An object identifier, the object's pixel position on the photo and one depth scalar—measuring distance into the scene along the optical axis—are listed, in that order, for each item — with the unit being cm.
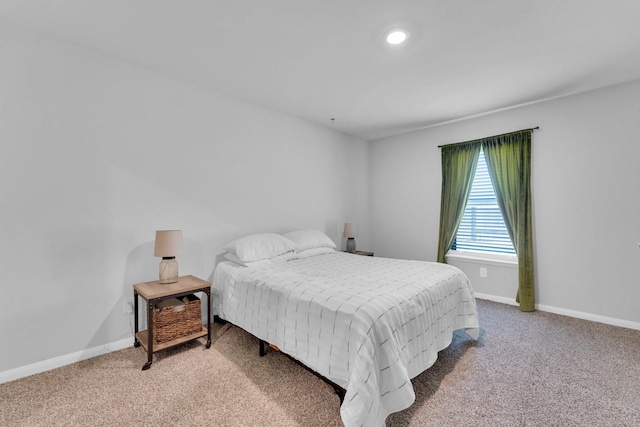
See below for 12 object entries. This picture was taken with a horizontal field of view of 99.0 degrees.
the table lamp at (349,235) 421
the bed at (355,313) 148
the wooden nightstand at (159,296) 211
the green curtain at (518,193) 332
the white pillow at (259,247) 278
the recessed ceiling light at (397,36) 203
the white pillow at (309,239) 337
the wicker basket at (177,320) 223
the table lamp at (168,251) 235
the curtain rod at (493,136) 332
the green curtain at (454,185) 384
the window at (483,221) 369
